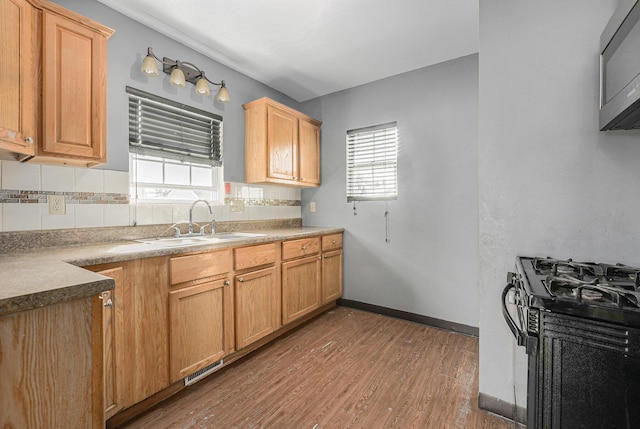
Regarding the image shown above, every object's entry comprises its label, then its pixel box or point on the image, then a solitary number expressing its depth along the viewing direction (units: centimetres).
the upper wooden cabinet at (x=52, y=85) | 130
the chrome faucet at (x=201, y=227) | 237
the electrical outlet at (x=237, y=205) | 288
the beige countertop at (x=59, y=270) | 78
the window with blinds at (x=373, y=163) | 308
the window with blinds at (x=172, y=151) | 219
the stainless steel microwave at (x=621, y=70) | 97
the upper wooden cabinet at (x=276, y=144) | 286
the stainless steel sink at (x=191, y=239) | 197
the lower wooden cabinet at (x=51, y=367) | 75
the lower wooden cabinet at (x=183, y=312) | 147
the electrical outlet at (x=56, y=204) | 174
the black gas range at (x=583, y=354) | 77
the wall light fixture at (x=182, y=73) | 206
